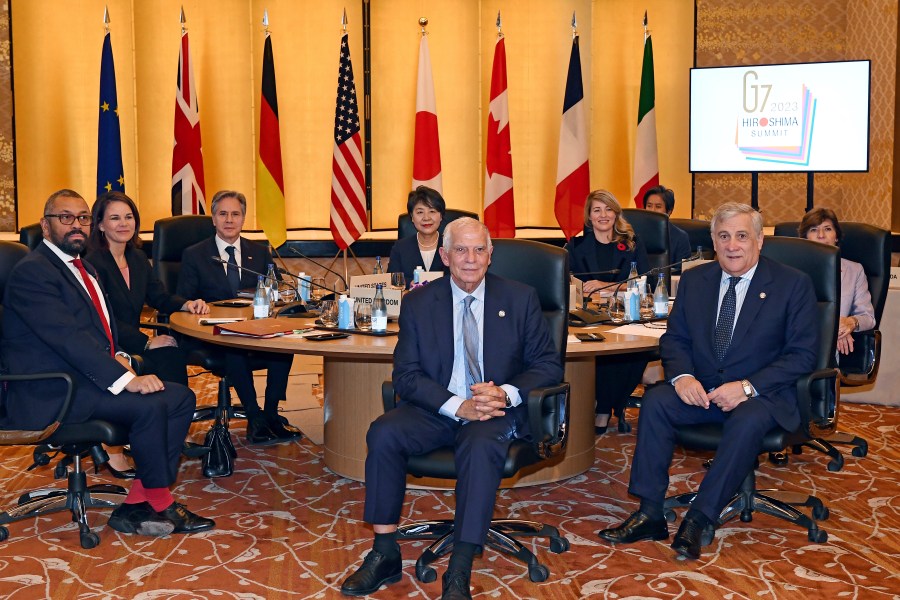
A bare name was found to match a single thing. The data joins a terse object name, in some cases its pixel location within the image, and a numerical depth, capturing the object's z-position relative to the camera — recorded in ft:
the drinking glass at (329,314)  15.01
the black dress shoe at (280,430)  18.51
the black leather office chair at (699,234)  21.26
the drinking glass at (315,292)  17.56
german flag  26.14
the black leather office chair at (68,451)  12.52
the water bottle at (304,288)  17.43
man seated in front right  12.59
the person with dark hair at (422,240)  18.57
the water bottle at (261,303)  15.94
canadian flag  27.27
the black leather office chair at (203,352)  16.19
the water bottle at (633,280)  16.05
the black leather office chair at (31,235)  16.87
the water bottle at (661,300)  16.16
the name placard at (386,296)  14.96
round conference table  15.40
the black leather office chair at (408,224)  20.02
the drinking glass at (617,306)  15.97
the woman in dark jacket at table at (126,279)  16.35
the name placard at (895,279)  20.35
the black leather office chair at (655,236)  19.33
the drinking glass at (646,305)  15.97
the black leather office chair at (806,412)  12.66
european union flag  25.85
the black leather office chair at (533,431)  11.56
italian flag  27.81
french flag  27.25
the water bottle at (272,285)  16.95
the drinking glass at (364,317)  14.73
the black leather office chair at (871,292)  16.15
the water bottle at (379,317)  14.48
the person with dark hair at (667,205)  20.34
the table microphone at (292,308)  16.24
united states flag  25.72
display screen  24.72
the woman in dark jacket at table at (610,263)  18.65
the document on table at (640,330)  14.64
